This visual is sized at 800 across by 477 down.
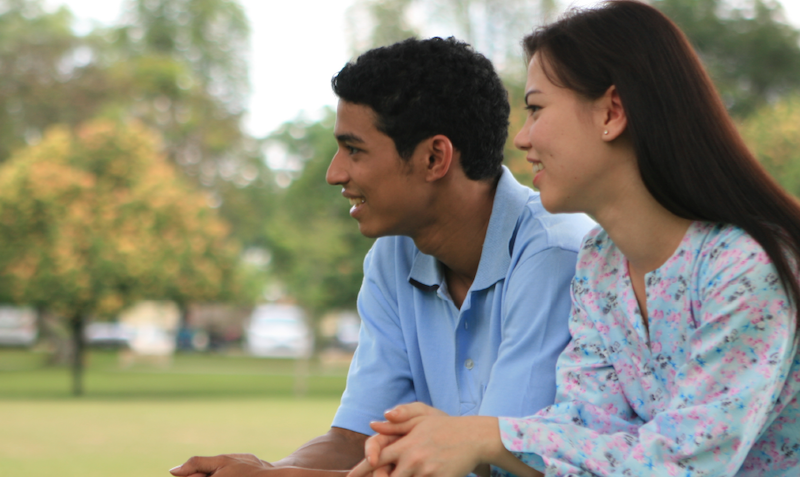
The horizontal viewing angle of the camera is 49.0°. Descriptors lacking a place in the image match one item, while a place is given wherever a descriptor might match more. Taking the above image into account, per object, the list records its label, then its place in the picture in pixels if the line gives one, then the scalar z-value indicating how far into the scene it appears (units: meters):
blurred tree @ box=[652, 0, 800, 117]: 27.44
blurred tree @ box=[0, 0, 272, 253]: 31.91
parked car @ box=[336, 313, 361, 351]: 41.38
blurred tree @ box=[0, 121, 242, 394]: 19.47
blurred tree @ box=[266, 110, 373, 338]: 22.73
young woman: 1.62
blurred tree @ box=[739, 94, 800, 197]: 20.20
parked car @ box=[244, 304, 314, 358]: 43.03
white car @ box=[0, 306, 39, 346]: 38.75
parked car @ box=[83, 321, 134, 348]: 42.12
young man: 2.33
